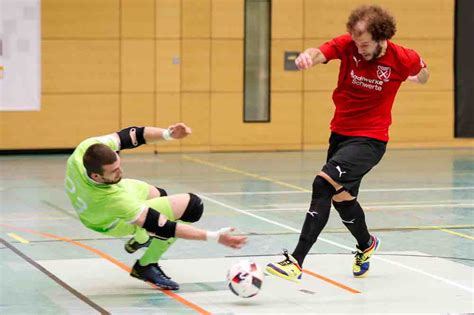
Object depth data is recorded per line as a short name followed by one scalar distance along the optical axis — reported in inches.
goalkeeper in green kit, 408.9
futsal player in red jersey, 450.2
